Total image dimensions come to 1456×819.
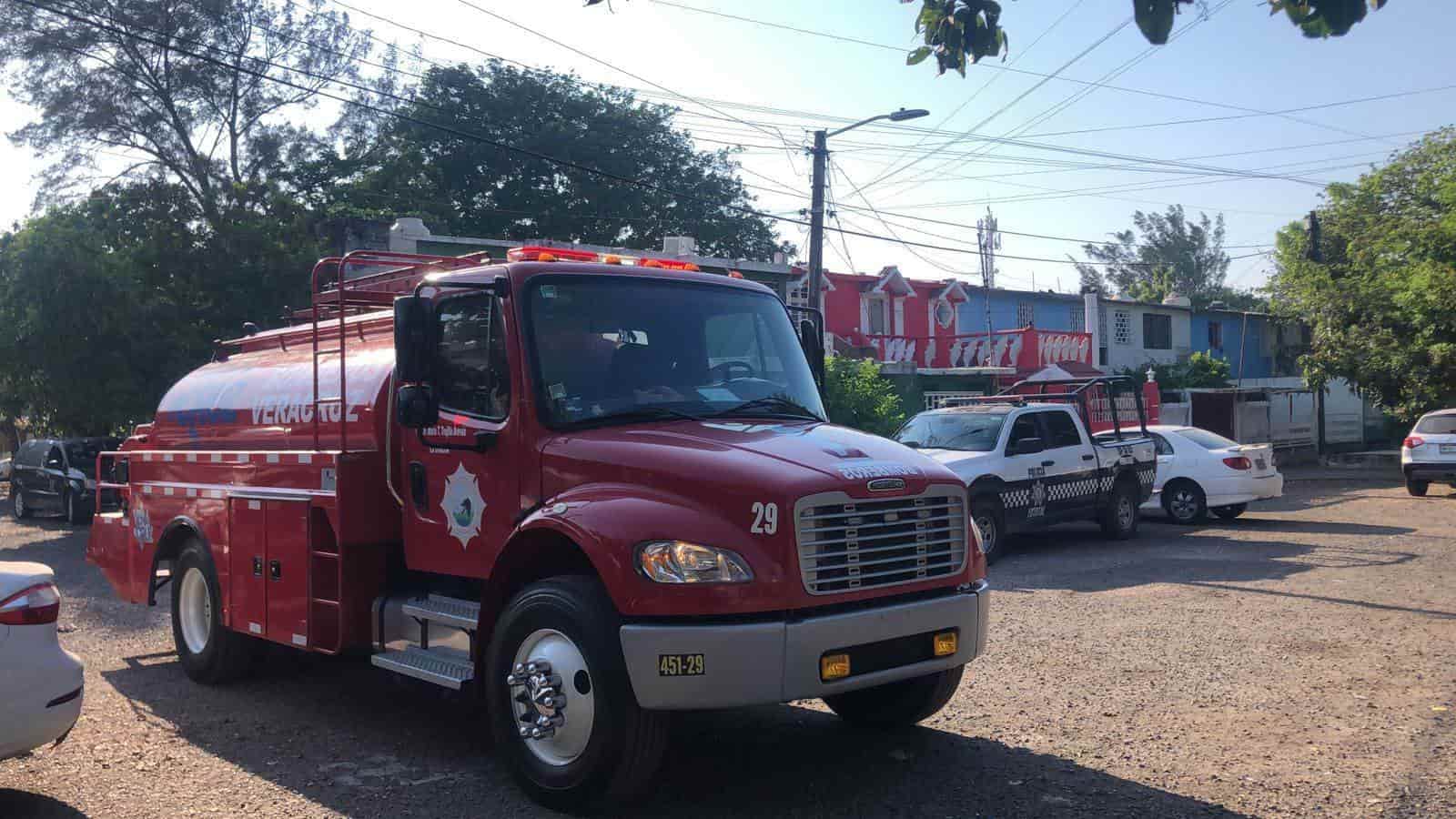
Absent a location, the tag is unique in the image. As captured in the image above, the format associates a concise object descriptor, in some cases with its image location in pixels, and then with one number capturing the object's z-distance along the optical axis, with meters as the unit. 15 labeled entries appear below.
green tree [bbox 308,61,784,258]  44.50
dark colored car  21.39
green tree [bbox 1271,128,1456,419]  28.77
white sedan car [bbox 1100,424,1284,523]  17.81
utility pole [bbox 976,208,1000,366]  53.78
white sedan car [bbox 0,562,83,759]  5.03
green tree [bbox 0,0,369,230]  34.94
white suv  21.55
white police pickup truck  13.91
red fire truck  4.91
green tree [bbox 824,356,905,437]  20.36
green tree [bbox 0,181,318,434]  20.61
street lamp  19.64
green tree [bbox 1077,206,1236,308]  77.69
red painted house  30.17
